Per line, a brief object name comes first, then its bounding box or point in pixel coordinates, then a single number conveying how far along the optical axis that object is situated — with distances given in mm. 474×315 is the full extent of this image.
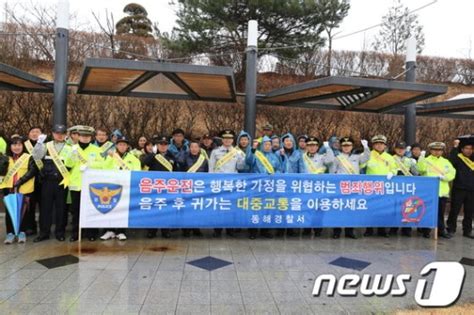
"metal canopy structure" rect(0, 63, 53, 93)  7569
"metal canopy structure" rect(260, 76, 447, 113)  7828
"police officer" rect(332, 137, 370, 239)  7086
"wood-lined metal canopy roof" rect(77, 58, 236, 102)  7115
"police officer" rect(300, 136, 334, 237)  7000
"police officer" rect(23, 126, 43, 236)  6379
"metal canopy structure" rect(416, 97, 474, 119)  9484
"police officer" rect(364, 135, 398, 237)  7096
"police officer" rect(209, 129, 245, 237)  6641
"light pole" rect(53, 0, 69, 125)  8031
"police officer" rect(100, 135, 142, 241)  6285
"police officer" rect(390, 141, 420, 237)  7367
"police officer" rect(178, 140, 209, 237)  6680
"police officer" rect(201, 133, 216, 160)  7477
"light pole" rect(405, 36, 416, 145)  10116
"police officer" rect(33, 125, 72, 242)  6094
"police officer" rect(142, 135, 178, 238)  6570
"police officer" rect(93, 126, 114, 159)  6314
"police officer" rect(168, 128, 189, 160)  6941
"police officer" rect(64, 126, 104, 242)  6086
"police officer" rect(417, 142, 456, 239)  7309
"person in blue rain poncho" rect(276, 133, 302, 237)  6891
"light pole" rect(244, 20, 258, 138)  9016
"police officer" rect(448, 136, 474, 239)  7379
